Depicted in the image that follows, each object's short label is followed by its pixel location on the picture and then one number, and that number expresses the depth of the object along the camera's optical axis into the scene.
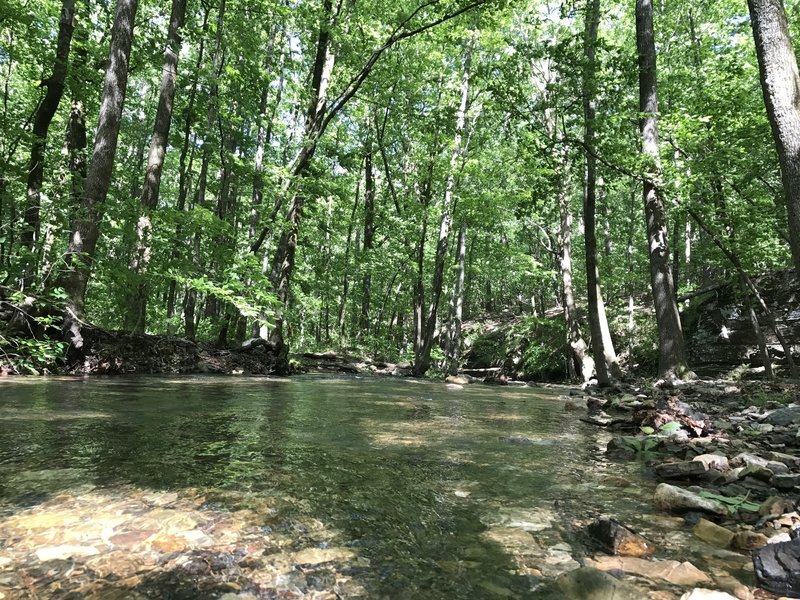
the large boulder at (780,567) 1.90
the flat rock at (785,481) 3.14
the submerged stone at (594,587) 1.77
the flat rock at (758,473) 3.27
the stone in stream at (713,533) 2.41
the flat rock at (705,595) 1.71
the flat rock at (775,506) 2.67
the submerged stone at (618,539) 2.25
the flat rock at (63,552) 1.94
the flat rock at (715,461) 3.65
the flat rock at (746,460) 3.64
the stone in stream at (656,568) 2.02
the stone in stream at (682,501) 2.83
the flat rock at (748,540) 2.34
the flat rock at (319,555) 2.06
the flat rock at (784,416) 5.55
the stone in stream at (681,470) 3.54
